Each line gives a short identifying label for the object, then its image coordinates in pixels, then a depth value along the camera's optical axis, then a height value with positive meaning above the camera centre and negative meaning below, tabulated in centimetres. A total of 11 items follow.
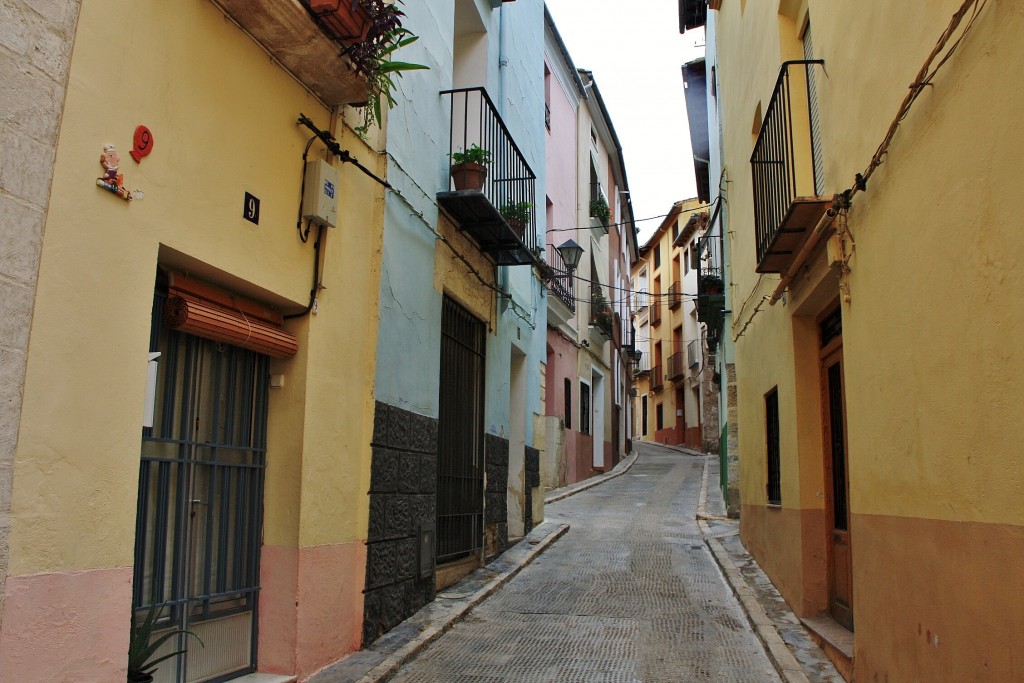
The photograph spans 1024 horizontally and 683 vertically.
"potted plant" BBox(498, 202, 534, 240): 962 +273
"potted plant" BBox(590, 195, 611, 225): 2192 +640
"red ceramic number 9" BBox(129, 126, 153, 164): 405 +148
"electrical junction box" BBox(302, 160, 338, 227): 558 +171
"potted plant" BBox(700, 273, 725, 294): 1570 +321
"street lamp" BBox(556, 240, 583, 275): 1417 +340
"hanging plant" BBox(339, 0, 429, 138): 535 +266
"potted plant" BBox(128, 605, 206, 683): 397 -98
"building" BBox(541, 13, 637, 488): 1816 +437
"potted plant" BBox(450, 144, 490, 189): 820 +276
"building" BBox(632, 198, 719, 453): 3338 +511
